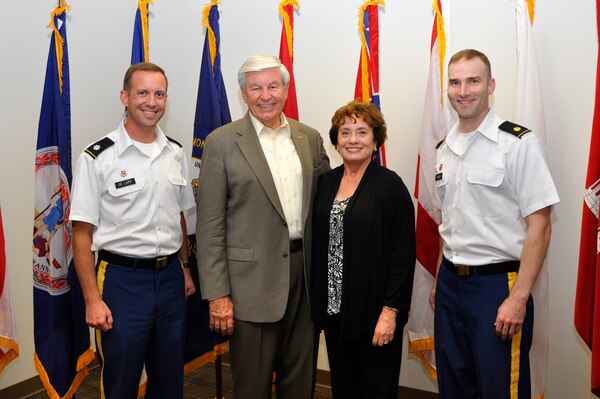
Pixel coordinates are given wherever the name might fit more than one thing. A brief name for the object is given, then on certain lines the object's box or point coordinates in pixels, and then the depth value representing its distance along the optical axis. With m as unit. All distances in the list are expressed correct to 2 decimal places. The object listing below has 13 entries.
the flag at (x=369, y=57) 2.82
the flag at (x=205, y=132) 2.86
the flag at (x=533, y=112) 2.28
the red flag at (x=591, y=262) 2.12
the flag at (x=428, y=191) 2.62
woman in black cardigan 1.95
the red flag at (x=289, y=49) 3.00
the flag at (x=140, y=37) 2.80
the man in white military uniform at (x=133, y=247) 2.03
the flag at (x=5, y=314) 2.42
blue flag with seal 2.52
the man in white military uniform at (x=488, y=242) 1.82
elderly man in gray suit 2.06
